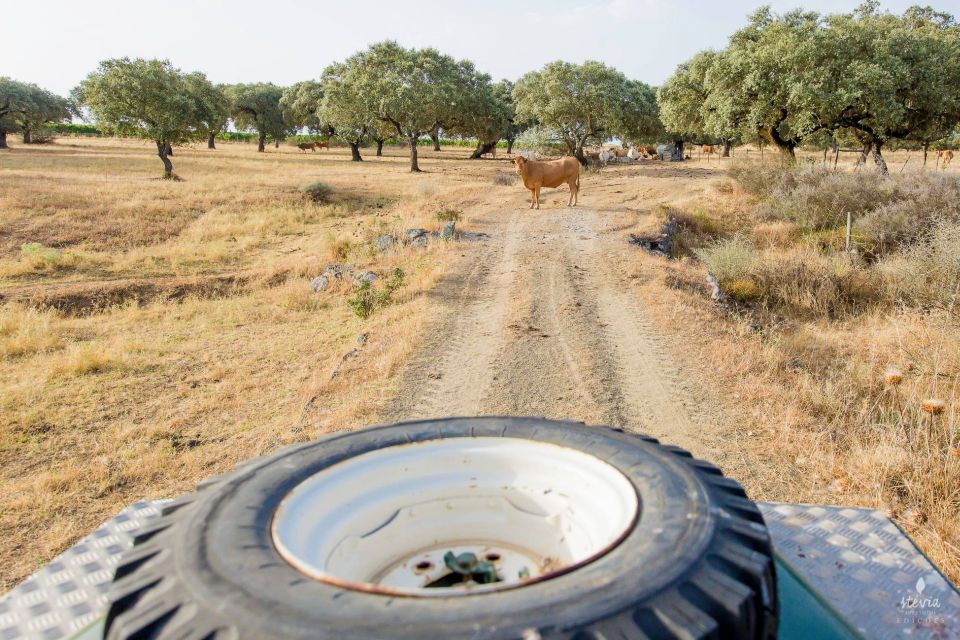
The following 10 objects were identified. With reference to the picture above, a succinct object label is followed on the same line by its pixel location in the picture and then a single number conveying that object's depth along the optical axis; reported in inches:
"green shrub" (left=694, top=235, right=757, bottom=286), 457.1
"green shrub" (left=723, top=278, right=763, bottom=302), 441.1
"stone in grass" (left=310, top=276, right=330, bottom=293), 482.6
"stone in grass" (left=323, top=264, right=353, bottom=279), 500.1
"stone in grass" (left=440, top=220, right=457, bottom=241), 563.3
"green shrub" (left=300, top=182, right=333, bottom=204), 924.6
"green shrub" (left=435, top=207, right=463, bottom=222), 656.6
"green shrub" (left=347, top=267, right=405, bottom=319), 397.1
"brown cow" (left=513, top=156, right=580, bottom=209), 695.7
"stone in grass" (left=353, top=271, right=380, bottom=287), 462.9
